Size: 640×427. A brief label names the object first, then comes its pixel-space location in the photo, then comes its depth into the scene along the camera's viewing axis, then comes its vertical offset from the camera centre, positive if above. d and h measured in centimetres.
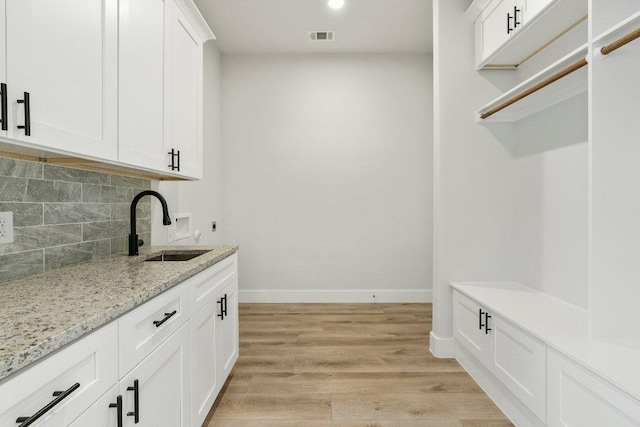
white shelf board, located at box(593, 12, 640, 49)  128 +71
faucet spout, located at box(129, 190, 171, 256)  191 -11
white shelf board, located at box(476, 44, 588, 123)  169 +70
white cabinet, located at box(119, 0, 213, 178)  152 +66
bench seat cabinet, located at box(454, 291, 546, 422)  160 -76
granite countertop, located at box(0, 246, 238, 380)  70 -26
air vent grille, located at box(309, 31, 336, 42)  351 +181
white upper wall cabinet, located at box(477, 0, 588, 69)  180 +106
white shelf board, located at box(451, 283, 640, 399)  122 -55
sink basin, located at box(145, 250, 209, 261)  212 -27
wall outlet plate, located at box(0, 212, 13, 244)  127 -6
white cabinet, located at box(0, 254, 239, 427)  71 -45
